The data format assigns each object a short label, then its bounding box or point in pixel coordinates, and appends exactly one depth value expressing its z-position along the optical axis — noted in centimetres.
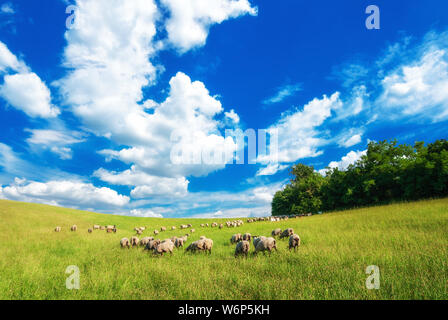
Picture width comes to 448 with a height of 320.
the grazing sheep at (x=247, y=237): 1624
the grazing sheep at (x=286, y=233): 1641
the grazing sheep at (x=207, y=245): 1260
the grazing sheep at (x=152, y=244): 1393
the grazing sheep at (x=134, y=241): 1677
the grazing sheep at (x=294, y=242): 1127
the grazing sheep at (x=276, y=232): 1880
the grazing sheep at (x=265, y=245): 1065
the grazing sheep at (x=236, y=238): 1641
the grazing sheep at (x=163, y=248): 1213
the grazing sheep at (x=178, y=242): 1579
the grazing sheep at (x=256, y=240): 1151
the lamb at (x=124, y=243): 1645
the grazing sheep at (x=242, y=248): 1071
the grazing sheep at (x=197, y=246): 1254
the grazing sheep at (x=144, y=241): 1647
